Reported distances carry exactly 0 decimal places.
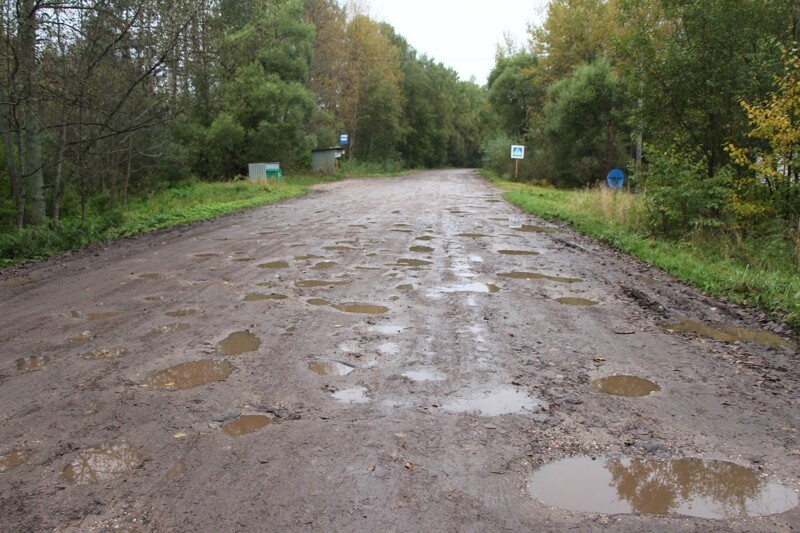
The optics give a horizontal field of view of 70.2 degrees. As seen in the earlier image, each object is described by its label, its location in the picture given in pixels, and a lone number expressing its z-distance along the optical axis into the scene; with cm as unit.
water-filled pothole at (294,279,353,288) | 747
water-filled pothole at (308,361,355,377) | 451
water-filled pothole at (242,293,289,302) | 673
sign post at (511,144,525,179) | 3269
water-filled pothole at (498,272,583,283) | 803
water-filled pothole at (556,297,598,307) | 671
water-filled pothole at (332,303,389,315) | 624
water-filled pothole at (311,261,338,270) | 867
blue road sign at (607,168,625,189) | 2246
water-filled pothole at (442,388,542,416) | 385
